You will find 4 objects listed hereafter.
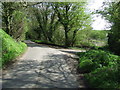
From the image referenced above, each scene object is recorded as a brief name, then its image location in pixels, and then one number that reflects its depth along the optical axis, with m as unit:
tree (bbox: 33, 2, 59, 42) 30.28
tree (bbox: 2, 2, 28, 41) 12.48
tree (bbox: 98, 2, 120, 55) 13.89
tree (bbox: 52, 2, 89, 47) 23.91
